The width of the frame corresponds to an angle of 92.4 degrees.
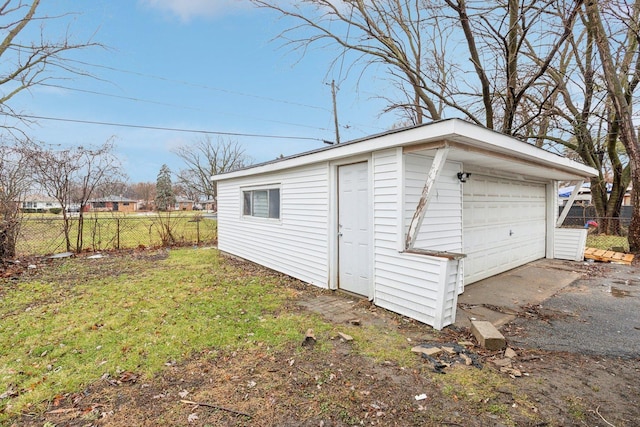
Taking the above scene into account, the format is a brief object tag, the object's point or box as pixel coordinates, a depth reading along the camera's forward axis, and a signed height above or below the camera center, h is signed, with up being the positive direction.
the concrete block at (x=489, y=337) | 3.02 -1.35
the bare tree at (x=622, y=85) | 7.82 +3.24
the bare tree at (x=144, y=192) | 45.84 +1.86
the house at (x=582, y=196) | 19.20 +0.36
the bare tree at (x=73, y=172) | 8.12 +0.87
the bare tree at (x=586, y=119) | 9.14 +2.88
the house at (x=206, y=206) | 51.72 -0.52
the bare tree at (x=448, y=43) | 7.04 +4.43
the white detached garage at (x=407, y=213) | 3.67 -0.18
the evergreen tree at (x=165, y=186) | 48.56 +2.79
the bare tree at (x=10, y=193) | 7.14 +0.26
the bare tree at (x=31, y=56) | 5.93 +3.07
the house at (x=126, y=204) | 45.23 -0.13
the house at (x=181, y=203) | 56.68 +0.01
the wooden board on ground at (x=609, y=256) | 7.30 -1.33
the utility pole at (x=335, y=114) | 16.40 +4.79
